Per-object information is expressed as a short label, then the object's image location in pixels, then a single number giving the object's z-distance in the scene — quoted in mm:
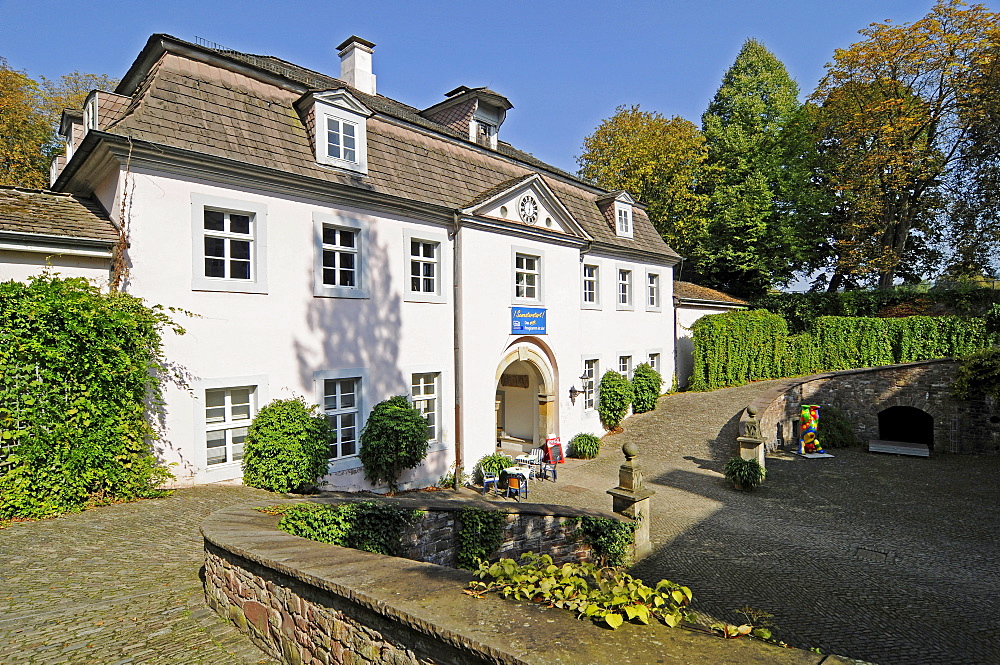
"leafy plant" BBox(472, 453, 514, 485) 13859
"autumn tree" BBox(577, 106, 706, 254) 31172
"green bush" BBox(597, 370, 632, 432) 19281
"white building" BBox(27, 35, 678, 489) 9320
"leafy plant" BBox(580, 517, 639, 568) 8835
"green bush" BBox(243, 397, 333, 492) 9828
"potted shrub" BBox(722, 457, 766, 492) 13195
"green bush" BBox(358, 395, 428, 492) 11523
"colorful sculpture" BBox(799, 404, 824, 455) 17234
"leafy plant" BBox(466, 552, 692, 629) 2734
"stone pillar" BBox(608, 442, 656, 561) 9422
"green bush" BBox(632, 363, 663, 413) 20641
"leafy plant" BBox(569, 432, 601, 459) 16953
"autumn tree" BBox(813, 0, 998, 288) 23172
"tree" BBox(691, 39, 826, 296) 30016
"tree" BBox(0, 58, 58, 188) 20781
